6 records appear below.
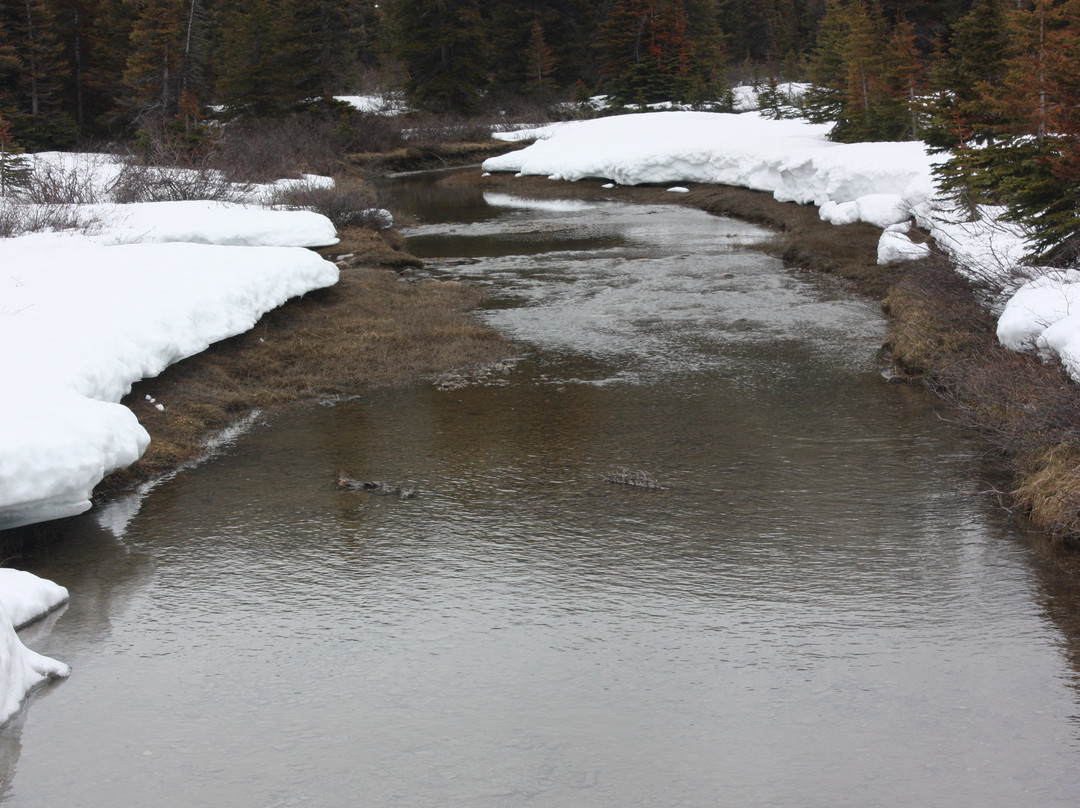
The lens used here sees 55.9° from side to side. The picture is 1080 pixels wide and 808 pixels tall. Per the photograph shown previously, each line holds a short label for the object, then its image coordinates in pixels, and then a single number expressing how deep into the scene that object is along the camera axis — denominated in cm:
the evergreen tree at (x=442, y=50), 4944
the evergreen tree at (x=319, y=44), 4075
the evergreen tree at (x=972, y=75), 1666
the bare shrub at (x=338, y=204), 2130
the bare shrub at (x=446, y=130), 4498
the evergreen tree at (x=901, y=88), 2662
